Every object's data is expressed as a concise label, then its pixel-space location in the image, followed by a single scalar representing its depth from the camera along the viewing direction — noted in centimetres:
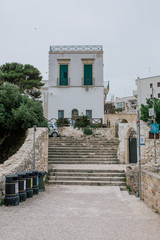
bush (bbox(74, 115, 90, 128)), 2127
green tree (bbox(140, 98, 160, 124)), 3301
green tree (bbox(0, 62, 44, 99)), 2401
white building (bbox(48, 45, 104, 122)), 2533
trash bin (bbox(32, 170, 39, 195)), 743
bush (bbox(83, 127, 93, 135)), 2031
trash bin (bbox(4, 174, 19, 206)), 607
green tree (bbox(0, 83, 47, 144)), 1230
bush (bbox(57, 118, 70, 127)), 2235
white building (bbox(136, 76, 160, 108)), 4828
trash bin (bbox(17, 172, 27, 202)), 654
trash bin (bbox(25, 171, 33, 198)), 698
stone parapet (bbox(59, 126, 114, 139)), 2047
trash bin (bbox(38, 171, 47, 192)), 818
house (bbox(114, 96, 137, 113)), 6266
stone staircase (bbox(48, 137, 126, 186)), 1051
